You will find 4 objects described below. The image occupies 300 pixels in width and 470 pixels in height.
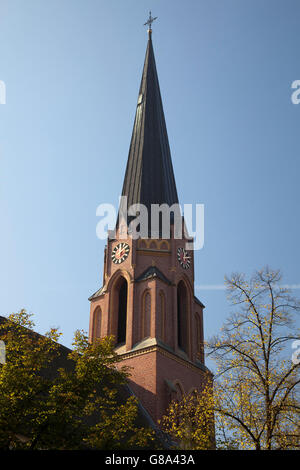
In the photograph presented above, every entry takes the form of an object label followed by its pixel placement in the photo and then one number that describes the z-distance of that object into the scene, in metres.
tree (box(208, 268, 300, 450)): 16.95
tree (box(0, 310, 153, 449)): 14.85
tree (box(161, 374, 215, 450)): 17.97
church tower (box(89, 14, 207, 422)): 32.31
